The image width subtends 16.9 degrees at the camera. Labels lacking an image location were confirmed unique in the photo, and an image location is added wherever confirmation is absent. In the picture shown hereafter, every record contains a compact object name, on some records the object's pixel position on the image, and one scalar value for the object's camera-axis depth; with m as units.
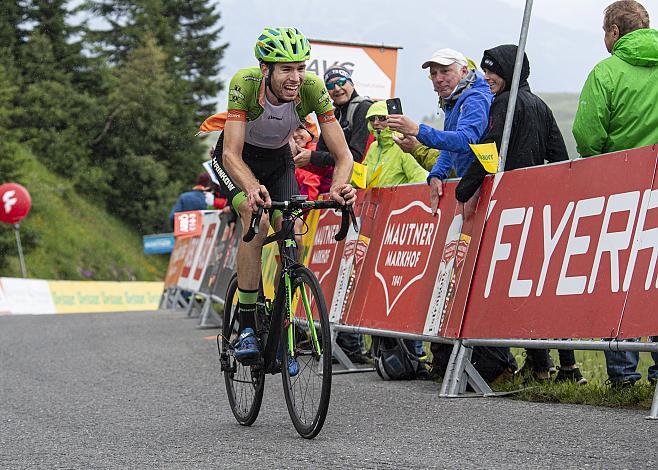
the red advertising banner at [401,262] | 15.97
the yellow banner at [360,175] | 17.83
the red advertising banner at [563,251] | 12.35
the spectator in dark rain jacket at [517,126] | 14.90
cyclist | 12.22
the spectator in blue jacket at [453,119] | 15.35
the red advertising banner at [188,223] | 38.22
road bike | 11.15
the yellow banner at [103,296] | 53.75
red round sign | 61.97
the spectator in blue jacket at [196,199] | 39.66
